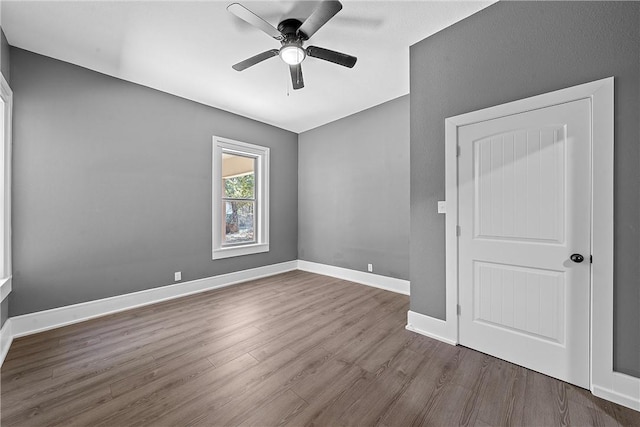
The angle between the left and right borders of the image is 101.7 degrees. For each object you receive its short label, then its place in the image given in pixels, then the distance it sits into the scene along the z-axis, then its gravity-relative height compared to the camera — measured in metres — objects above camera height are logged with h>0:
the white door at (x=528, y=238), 1.82 -0.21
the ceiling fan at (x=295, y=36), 1.88 +1.45
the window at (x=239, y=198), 4.20 +0.24
